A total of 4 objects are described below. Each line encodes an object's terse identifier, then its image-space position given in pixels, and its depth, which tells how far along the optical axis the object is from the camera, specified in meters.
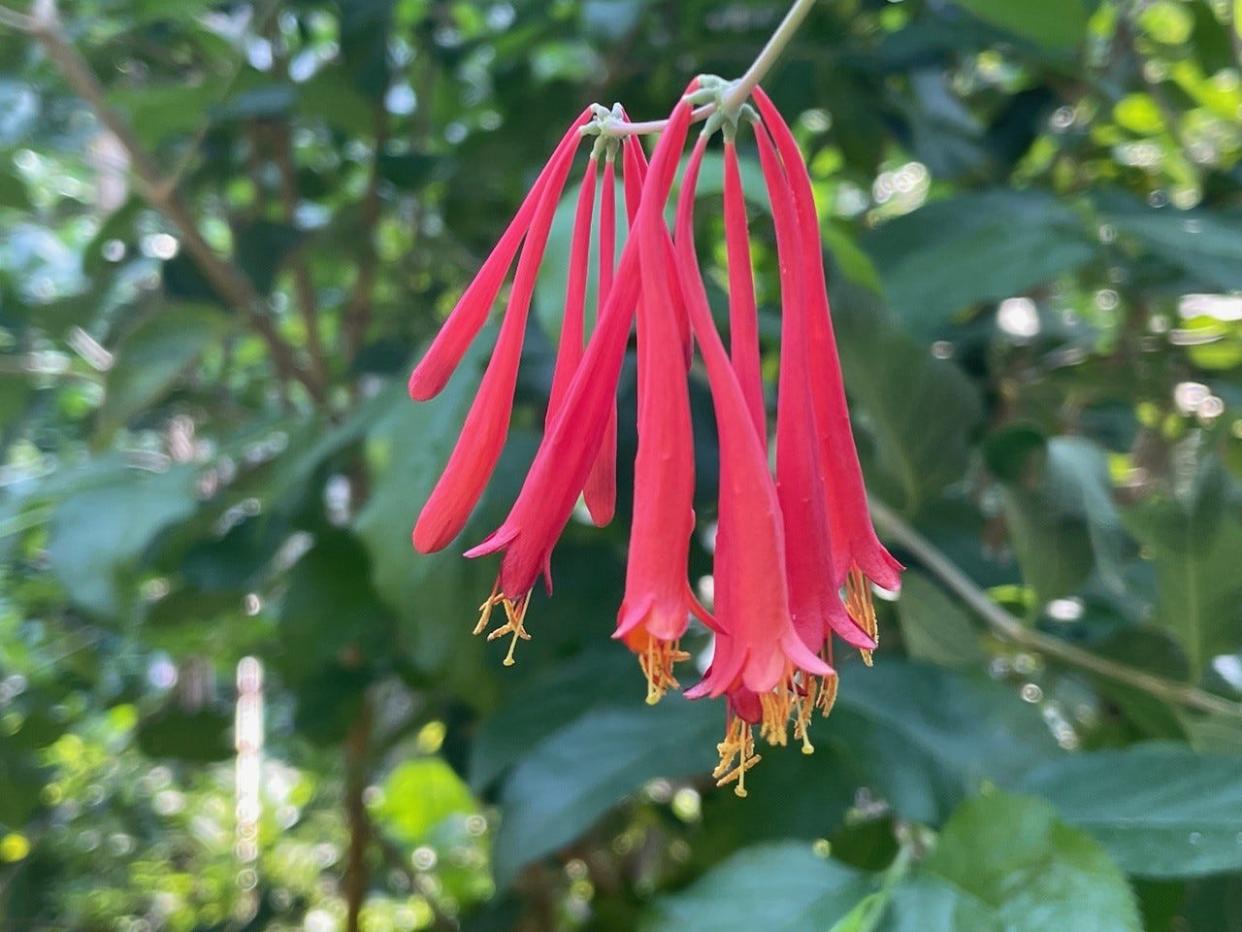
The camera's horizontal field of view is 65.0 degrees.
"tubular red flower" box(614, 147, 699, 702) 0.22
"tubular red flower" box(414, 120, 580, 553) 0.25
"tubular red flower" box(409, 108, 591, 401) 0.26
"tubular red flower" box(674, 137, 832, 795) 0.22
